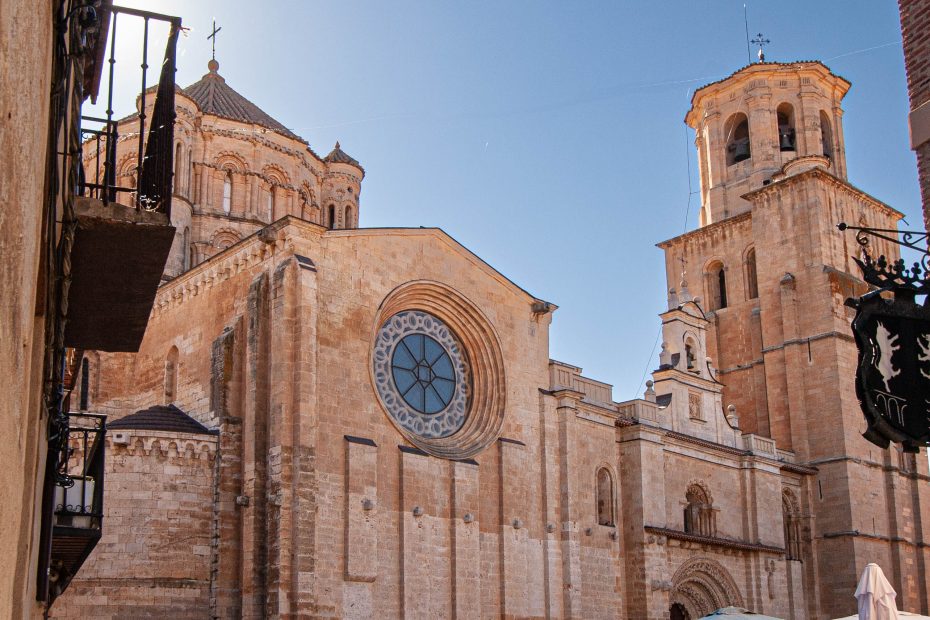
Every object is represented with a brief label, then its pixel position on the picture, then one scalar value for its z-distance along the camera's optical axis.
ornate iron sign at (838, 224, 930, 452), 7.07
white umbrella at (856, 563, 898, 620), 14.17
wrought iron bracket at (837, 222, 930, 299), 7.33
